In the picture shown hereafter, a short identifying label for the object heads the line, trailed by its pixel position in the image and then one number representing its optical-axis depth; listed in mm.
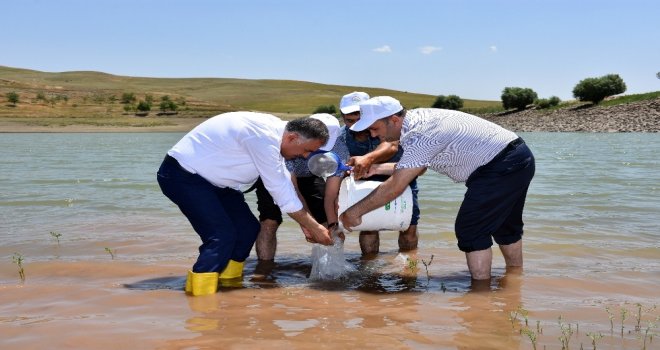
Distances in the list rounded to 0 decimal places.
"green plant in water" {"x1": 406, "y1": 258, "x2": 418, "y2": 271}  6507
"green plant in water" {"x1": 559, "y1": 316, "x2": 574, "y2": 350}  4226
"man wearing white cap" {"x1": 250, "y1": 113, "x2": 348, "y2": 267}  6039
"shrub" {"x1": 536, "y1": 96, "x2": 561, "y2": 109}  62906
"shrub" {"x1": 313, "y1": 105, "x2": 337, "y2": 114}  81388
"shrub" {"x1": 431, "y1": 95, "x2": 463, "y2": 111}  82750
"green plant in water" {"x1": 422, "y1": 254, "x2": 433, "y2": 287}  6077
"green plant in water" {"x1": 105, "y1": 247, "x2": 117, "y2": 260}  7206
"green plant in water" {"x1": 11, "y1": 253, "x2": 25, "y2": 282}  6219
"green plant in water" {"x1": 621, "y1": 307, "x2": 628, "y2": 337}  4471
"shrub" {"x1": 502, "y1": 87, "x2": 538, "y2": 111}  65812
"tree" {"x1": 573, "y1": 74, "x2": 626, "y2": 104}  57875
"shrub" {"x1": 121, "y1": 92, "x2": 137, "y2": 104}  84575
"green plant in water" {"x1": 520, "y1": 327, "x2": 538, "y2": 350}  4160
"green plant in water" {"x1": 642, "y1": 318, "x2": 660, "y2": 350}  4310
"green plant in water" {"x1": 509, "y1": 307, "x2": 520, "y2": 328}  4643
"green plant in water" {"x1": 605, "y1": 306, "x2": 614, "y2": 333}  4571
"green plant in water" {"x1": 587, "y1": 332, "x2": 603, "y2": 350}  4236
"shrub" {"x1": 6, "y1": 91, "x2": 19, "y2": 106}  76000
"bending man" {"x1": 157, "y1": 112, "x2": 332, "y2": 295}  5215
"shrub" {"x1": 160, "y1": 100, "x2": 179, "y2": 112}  79312
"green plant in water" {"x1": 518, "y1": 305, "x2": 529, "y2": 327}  4616
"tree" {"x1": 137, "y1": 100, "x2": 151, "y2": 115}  76625
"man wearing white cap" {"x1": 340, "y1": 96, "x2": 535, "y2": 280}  5449
